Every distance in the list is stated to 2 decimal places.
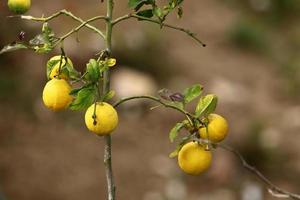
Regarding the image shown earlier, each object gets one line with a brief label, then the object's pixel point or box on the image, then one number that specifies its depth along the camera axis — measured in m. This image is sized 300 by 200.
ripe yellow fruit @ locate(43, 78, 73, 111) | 2.60
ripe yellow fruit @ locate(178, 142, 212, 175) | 2.64
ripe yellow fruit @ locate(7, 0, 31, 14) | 2.69
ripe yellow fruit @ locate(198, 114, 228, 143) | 2.66
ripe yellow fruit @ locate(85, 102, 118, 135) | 2.55
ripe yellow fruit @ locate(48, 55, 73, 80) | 2.63
